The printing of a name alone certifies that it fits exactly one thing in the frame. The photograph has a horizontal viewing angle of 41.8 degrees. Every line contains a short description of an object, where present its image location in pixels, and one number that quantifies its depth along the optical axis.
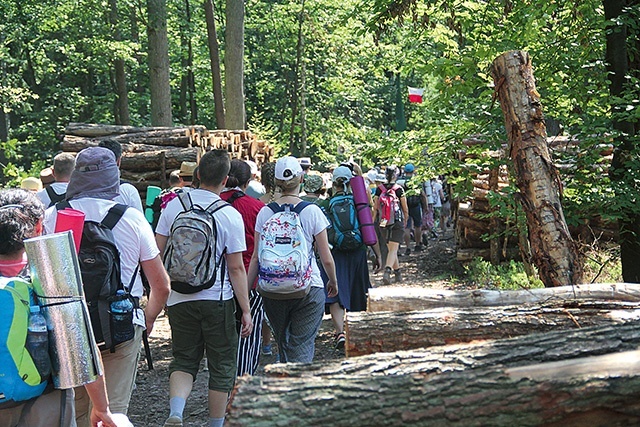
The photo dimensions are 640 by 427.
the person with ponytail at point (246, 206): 7.26
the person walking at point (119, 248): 4.78
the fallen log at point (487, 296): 5.68
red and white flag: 31.50
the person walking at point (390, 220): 14.15
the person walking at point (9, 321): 3.66
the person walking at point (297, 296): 6.49
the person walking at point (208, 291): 5.70
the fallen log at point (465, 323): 5.07
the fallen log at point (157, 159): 13.58
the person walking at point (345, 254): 8.69
